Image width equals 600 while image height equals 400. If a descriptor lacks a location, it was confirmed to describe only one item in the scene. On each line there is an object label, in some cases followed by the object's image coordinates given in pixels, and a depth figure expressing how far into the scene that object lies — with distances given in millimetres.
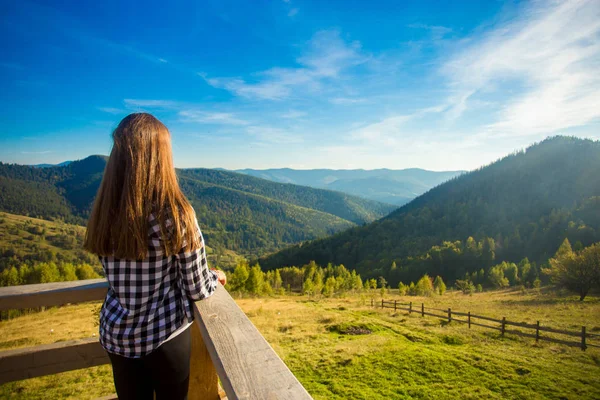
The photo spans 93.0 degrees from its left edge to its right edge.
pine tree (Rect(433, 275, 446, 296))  43906
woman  1503
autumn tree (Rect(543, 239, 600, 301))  21484
